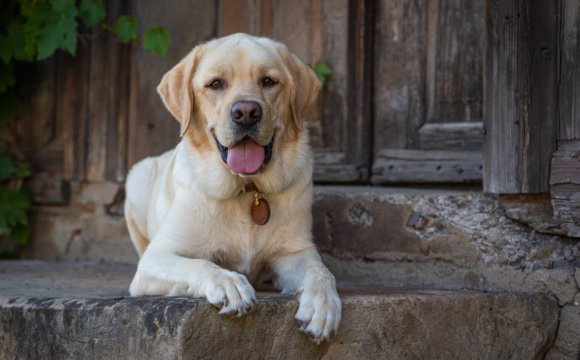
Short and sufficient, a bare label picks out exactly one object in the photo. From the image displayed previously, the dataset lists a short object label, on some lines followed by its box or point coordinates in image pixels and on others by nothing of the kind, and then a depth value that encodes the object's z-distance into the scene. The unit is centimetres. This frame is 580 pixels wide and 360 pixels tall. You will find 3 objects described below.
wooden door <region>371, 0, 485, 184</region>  379
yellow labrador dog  246
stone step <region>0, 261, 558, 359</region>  193
